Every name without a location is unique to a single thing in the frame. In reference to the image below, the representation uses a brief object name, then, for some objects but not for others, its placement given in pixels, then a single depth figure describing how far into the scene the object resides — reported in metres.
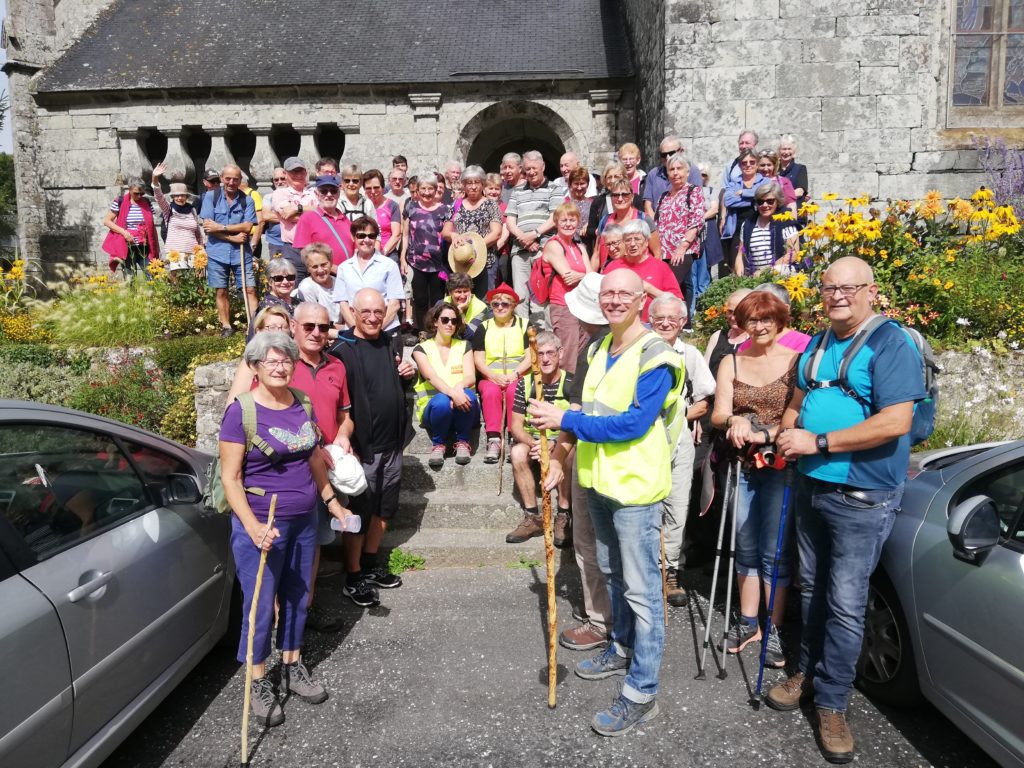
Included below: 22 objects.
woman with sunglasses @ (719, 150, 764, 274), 7.15
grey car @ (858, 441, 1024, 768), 2.60
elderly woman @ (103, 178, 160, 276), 9.91
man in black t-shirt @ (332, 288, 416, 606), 4.47
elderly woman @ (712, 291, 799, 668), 3.64
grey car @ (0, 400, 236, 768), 2.34
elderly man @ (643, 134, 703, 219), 7.21
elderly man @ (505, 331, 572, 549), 4.86
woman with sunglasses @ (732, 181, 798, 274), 6.71
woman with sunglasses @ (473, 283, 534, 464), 5.90
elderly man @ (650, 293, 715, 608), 4.11
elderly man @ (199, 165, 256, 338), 7.44
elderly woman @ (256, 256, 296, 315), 5.31
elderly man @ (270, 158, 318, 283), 6.90
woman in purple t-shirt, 3.21
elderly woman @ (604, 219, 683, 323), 5.05
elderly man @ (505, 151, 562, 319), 6.89
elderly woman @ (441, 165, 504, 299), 6.92
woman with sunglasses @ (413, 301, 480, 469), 5.76
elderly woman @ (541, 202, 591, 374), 5.91
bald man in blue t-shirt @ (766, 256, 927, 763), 2.87
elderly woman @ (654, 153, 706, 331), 6.79
